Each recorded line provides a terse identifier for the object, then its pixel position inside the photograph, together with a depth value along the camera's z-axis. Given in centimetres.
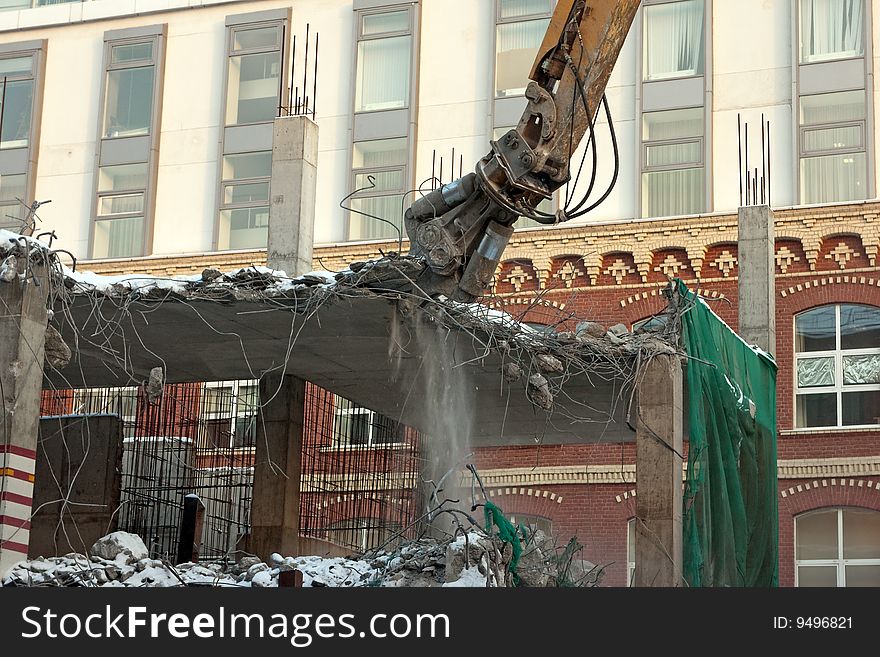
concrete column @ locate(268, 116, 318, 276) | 2208
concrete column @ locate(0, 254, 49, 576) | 1362
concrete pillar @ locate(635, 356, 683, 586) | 1684
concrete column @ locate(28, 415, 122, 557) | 2012
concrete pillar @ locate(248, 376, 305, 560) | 2025
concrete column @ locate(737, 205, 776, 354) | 2331
